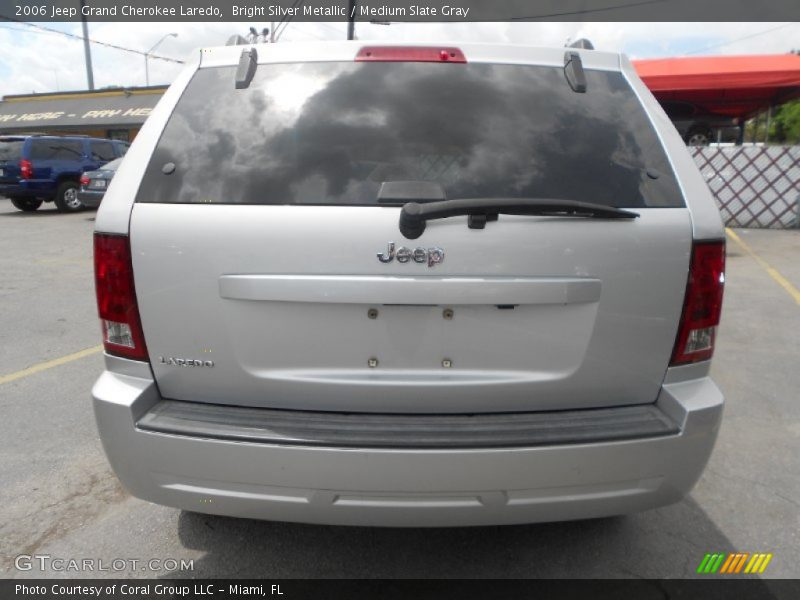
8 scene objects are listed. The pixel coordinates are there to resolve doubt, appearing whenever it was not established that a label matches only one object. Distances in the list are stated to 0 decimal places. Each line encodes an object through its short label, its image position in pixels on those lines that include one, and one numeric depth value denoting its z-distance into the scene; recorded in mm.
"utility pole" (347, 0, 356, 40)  18512
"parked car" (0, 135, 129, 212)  15625
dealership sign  35344
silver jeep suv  1957
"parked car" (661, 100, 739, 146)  14211
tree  39938
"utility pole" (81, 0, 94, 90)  28938
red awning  12125
